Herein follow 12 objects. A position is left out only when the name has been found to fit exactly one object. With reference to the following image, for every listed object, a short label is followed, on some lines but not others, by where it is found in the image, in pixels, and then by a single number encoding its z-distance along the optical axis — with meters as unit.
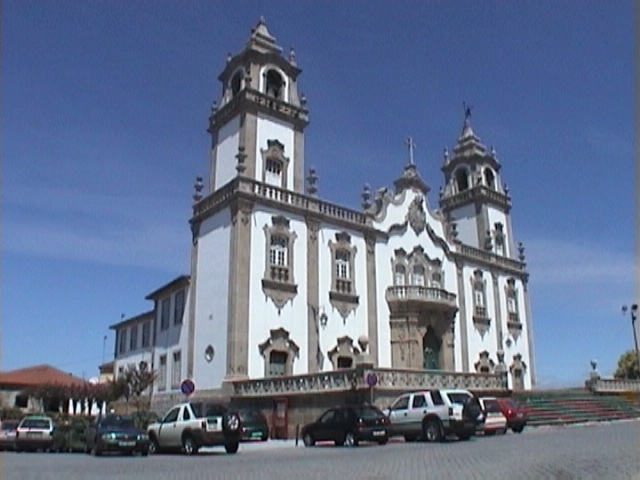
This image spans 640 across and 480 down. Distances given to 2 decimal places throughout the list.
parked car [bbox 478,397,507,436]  20.00
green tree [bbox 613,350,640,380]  61.01
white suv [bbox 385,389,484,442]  17.45
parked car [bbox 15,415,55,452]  21.33
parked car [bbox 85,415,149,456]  17.09
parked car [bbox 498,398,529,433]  21.61
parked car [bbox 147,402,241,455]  16.53
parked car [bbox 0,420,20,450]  22.77
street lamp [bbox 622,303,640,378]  35.07
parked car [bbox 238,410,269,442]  20.25
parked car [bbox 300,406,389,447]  17.53
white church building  26.84
